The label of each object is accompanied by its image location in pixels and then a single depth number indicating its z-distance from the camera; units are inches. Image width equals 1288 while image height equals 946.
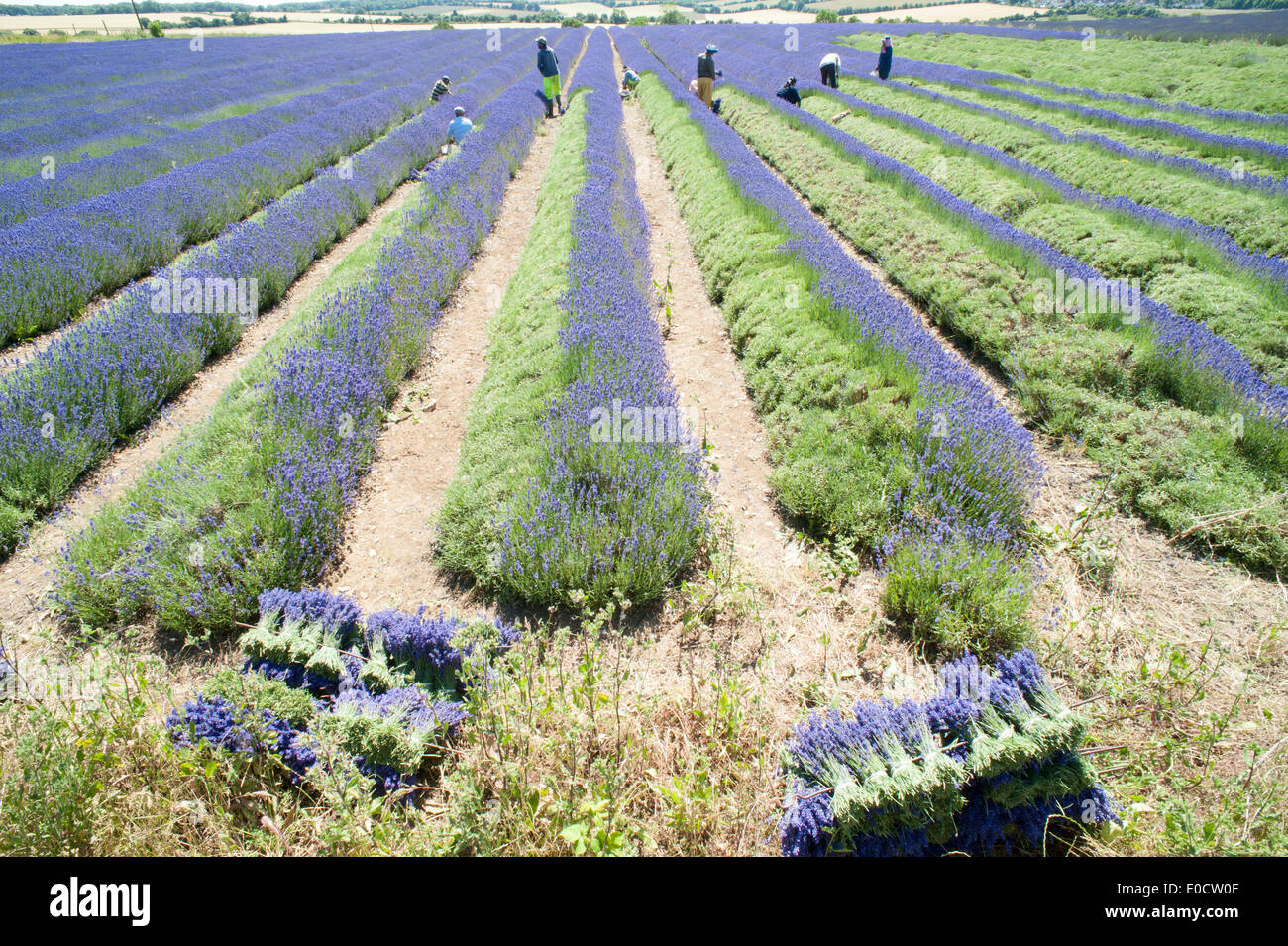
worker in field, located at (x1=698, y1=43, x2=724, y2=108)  679.9
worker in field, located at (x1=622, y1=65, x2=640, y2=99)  893.8
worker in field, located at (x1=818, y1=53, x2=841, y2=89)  764.0
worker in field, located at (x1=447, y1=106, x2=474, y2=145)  555.2
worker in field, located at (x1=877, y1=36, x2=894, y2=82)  797.2
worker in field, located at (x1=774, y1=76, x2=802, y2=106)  677.9
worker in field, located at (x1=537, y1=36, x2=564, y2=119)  716.7
